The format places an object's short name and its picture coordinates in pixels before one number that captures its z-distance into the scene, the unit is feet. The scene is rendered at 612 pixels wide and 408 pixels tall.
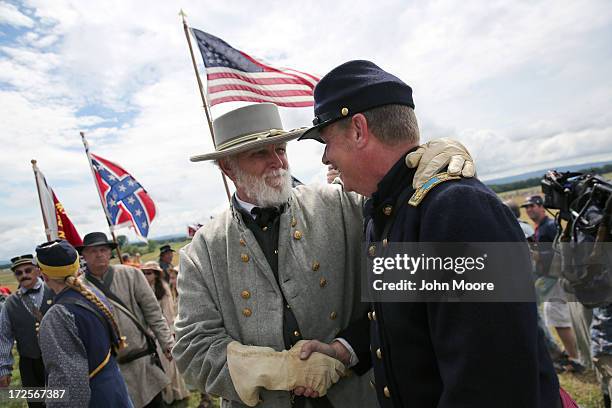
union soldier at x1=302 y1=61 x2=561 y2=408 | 4.21
